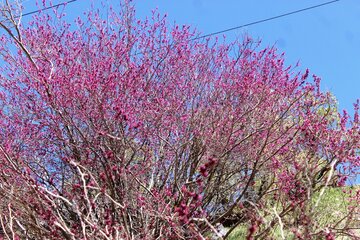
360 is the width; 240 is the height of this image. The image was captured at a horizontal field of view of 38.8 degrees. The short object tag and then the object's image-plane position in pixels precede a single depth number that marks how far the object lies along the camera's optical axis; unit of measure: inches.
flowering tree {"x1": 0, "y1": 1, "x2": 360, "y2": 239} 251.9
